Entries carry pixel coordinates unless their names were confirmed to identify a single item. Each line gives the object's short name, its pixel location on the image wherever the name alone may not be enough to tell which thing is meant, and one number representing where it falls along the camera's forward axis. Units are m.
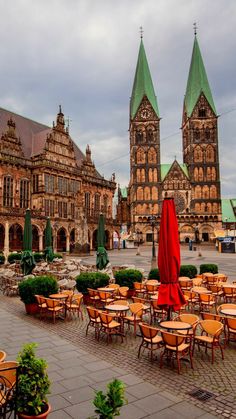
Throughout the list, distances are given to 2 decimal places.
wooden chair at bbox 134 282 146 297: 12.26
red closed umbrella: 7.65
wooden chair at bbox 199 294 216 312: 9.92
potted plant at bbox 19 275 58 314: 10.17
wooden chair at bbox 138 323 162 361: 6.47
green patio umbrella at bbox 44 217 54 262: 22.80
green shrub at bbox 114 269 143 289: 13.01
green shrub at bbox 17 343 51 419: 3.50
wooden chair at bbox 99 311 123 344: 7.66
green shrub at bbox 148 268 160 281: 14.15
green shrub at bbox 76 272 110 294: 11.70
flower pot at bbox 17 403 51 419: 3.47
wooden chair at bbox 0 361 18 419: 3.61
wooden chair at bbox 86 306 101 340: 7.97
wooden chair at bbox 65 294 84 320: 9.80
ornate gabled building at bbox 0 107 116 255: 39.03
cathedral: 70.62
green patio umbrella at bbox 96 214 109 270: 15.95
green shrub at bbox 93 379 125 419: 3.03
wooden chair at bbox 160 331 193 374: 6.04
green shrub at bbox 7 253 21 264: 24.21
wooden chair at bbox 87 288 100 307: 11.00
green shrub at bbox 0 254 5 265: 23.31
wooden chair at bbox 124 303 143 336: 8.26
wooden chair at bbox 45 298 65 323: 9.33
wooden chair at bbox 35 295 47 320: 9.80
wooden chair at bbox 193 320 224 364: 6.53
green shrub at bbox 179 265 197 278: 15.41
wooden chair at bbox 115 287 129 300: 11.13
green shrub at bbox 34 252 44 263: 25.23
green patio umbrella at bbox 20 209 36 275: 14.67
